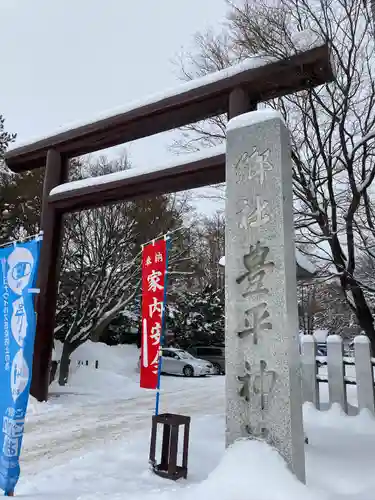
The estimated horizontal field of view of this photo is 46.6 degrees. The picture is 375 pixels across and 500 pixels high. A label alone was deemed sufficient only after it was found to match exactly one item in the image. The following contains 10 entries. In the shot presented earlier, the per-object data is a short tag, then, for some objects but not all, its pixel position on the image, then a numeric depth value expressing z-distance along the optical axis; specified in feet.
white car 66.23
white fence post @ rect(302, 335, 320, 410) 28.45
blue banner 13.93
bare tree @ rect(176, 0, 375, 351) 23.72
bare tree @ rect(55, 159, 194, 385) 50.19
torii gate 23.02
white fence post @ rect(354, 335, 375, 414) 26.16
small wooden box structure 15.88
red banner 19.19
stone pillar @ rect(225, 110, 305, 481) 13.07
